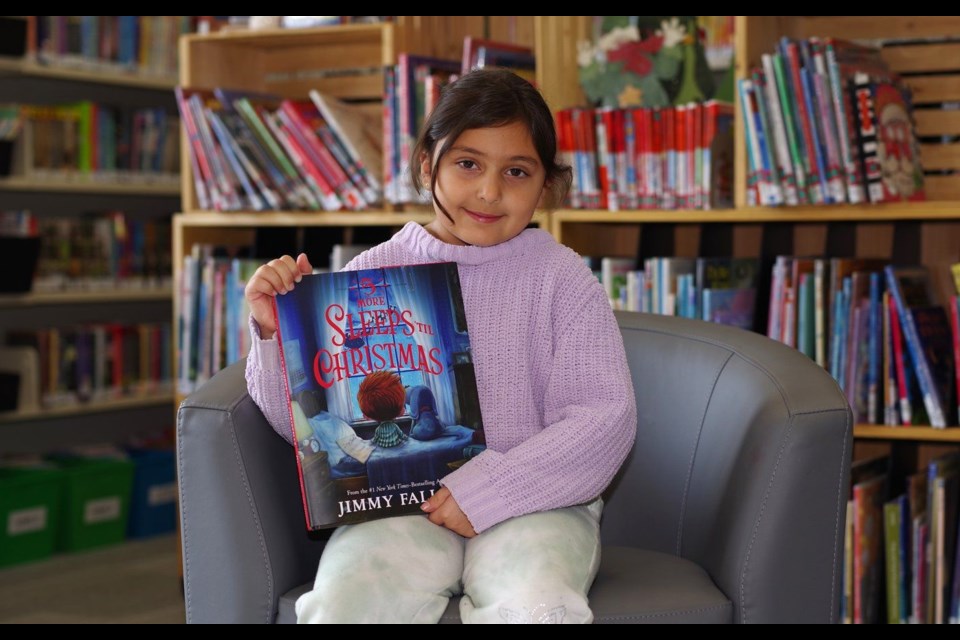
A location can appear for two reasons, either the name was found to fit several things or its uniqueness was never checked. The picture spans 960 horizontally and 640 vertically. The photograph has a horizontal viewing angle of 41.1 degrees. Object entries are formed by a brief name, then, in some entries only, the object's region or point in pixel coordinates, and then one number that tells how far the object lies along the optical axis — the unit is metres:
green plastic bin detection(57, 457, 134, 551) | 3.63
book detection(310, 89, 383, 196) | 2.89
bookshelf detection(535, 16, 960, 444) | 2.47
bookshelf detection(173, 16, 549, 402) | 2.93
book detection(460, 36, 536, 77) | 2.68
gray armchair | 1.51
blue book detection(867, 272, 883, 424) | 2.38
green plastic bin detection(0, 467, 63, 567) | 3.46
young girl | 1.45
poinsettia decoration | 2.70
